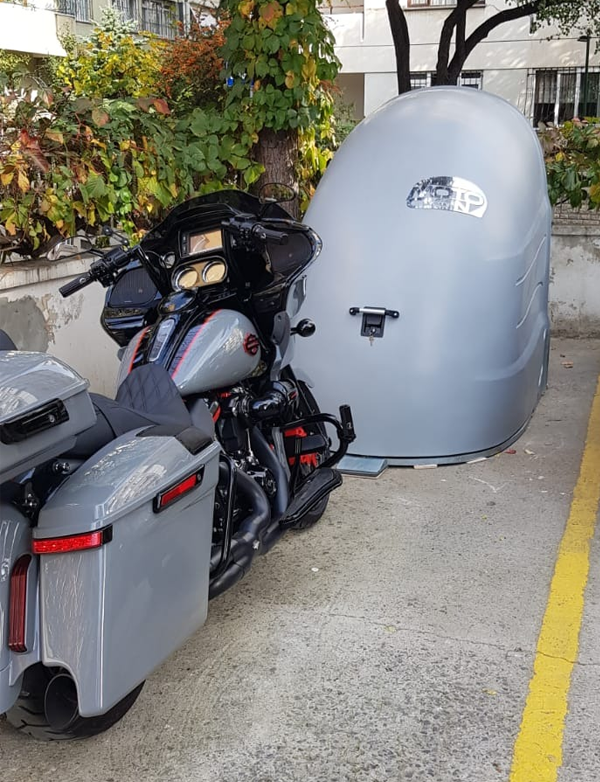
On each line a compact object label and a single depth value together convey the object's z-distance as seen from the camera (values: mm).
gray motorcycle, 2359
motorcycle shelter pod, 5254
